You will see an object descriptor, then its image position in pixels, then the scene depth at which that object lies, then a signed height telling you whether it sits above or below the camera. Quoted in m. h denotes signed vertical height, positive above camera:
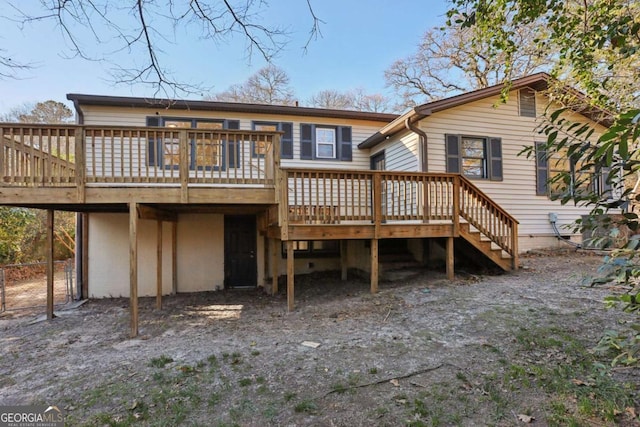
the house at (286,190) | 5.38 +0.56
